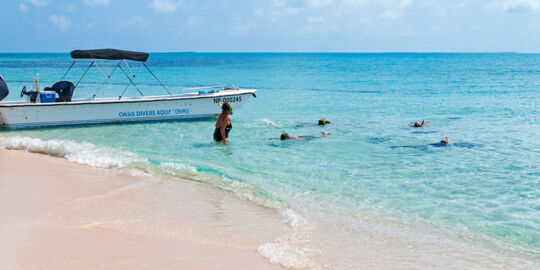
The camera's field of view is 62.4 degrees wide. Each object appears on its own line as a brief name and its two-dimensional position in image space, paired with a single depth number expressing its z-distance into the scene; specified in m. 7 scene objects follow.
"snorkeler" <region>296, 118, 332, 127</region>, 14.85
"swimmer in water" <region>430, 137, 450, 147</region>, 11.73
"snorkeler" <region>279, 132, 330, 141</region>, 12.28
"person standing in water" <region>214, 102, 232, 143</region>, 12.24
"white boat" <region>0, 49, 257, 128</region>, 14.61
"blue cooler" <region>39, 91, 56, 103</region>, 14.88
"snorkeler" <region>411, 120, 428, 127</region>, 14.52
